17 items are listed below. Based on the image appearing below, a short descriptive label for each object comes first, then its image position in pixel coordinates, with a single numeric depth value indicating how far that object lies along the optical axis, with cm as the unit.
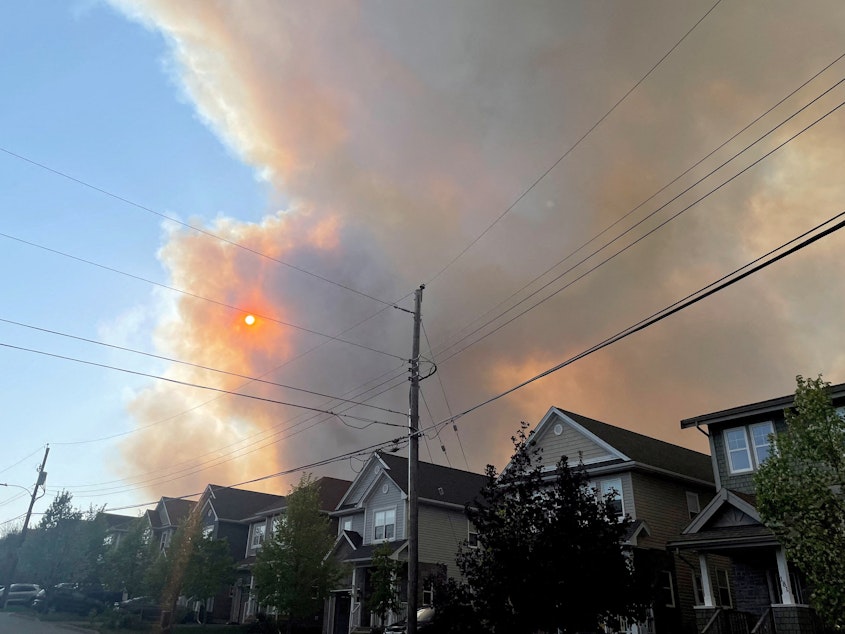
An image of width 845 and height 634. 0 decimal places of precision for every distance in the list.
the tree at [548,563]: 1451
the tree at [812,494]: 1500
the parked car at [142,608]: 4431
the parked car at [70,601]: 4834
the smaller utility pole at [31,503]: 5284
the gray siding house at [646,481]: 2736
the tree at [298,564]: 3247
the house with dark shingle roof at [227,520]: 5250
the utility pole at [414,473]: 1859
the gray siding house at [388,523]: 3759
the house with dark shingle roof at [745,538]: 1997
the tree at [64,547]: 5878
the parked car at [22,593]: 5675
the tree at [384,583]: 3183
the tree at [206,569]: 4112
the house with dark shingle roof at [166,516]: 6556
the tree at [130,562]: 5088
